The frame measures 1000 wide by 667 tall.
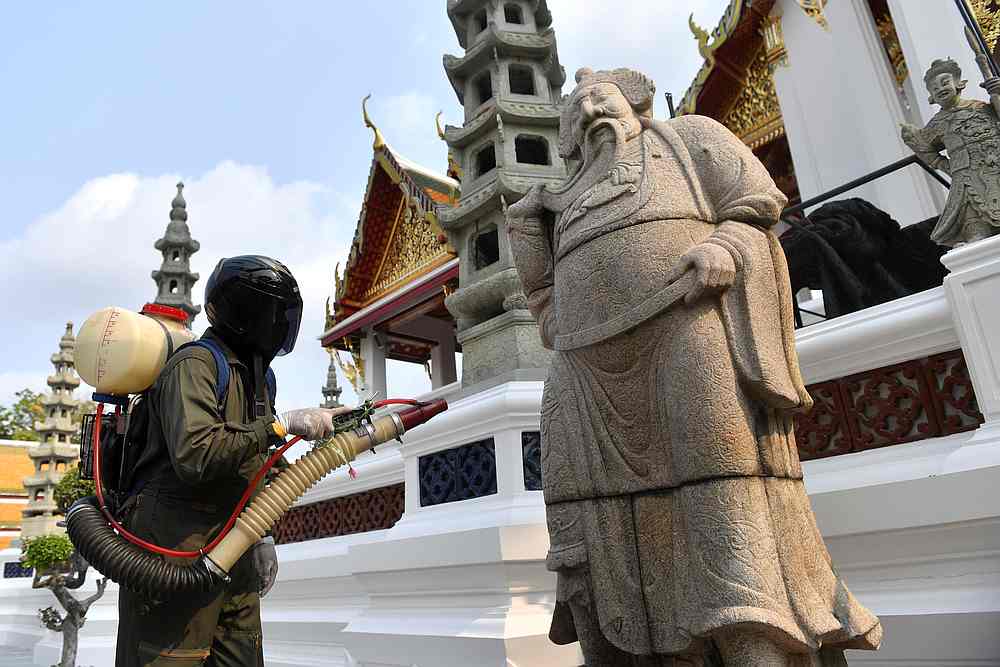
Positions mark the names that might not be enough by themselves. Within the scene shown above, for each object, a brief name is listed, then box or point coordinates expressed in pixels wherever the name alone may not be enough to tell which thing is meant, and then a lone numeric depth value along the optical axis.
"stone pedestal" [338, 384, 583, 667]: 3.32
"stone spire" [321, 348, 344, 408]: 20.28
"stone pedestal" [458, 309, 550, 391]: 4.26
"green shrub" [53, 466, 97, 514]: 10.66
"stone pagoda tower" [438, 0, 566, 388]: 4.47
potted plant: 7.02
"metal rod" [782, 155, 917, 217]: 3.98
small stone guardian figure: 2.99
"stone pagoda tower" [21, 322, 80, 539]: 16.41
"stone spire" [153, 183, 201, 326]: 11.89
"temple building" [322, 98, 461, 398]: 11.64
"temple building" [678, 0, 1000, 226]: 6.59
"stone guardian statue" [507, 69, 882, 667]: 1.86
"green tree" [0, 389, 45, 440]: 31.15
